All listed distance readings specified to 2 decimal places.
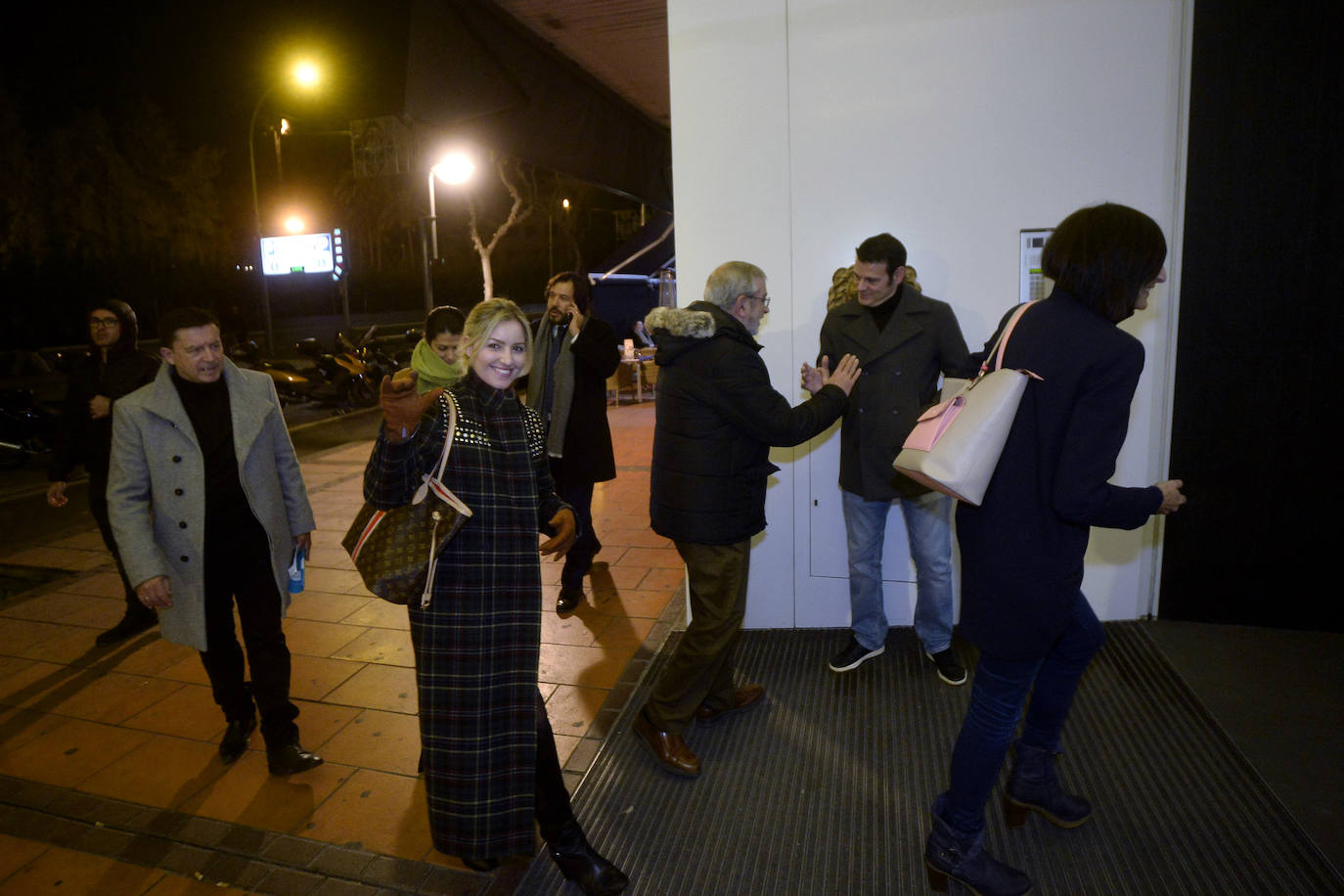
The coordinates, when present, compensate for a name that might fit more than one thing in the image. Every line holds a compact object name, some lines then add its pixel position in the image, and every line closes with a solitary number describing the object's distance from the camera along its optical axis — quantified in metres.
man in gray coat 2.96
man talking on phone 4.54
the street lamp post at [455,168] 14.08
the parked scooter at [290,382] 15.34
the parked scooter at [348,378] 15.28
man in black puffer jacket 2.86
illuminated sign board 24.23
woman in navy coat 2.05
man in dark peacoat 3.48
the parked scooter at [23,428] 10.17
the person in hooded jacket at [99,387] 4.22
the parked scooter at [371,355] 16.42
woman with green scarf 3.67
